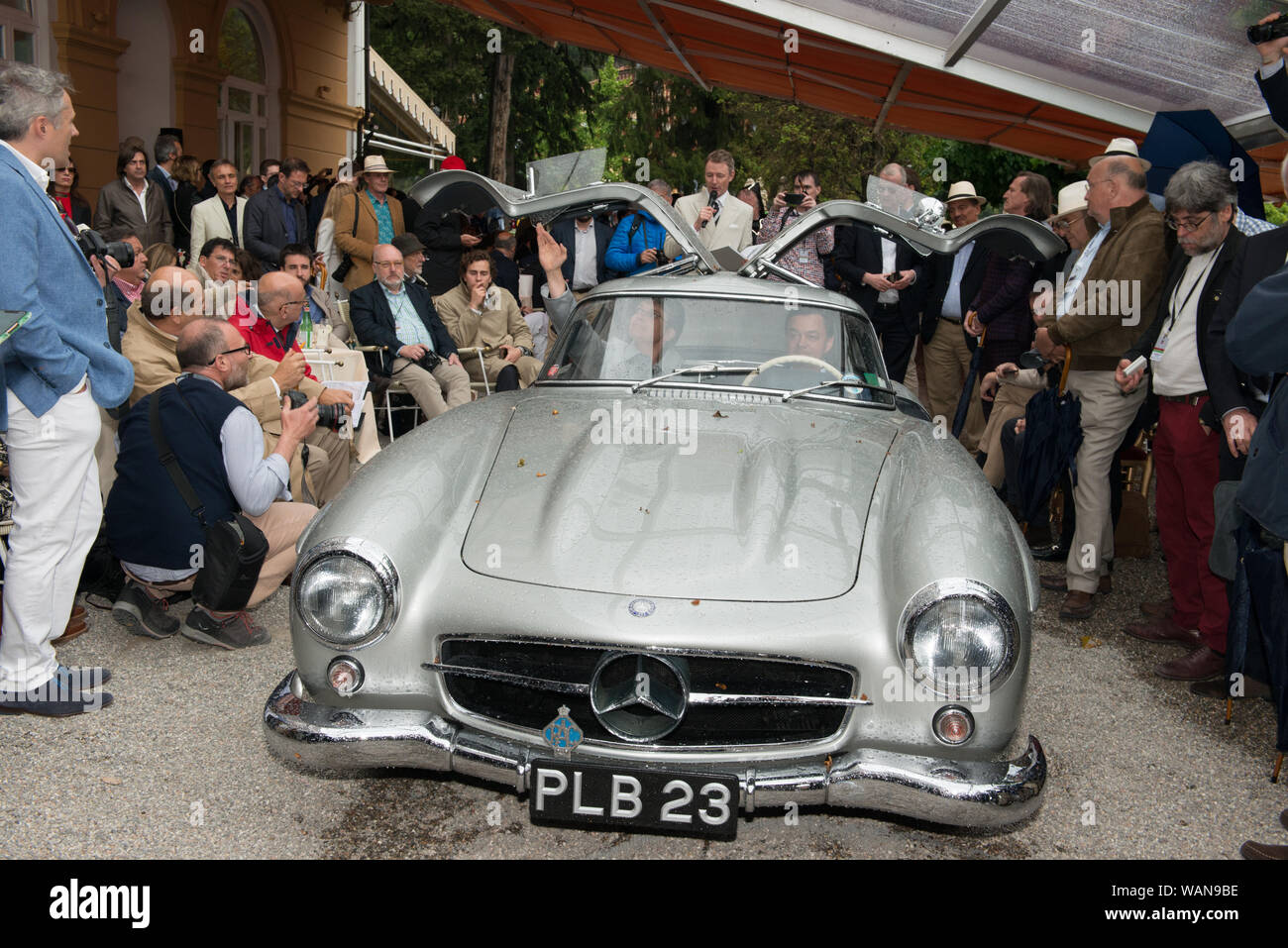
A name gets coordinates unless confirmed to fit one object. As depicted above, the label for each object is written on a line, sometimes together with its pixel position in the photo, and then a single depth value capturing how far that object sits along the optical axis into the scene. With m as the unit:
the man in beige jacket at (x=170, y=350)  5.30
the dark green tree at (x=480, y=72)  27.19
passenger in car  4.48
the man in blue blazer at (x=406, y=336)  7.96
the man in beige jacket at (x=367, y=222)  9.66
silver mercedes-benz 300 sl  2.88
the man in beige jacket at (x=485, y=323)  8.95
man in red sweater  6.31
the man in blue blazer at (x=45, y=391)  3.77
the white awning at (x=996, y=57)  6.99
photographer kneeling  4.62
